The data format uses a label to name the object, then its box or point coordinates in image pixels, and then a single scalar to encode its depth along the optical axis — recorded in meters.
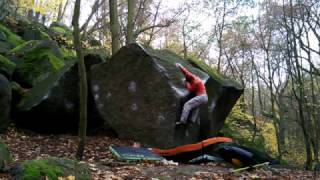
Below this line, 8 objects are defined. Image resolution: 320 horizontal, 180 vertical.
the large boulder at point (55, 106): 11.44
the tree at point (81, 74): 7.73
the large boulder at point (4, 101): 10.74
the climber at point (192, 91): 10.34
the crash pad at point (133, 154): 8.50
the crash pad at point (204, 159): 9.70
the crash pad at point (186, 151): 9.76
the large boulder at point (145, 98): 10.44
